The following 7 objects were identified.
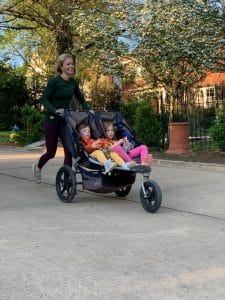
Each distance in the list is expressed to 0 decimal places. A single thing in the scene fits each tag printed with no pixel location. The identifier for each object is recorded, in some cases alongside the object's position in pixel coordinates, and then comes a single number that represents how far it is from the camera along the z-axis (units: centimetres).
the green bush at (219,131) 1185
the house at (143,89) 1470
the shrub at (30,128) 1931
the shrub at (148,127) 1438
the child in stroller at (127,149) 655
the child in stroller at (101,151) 650
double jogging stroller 634
